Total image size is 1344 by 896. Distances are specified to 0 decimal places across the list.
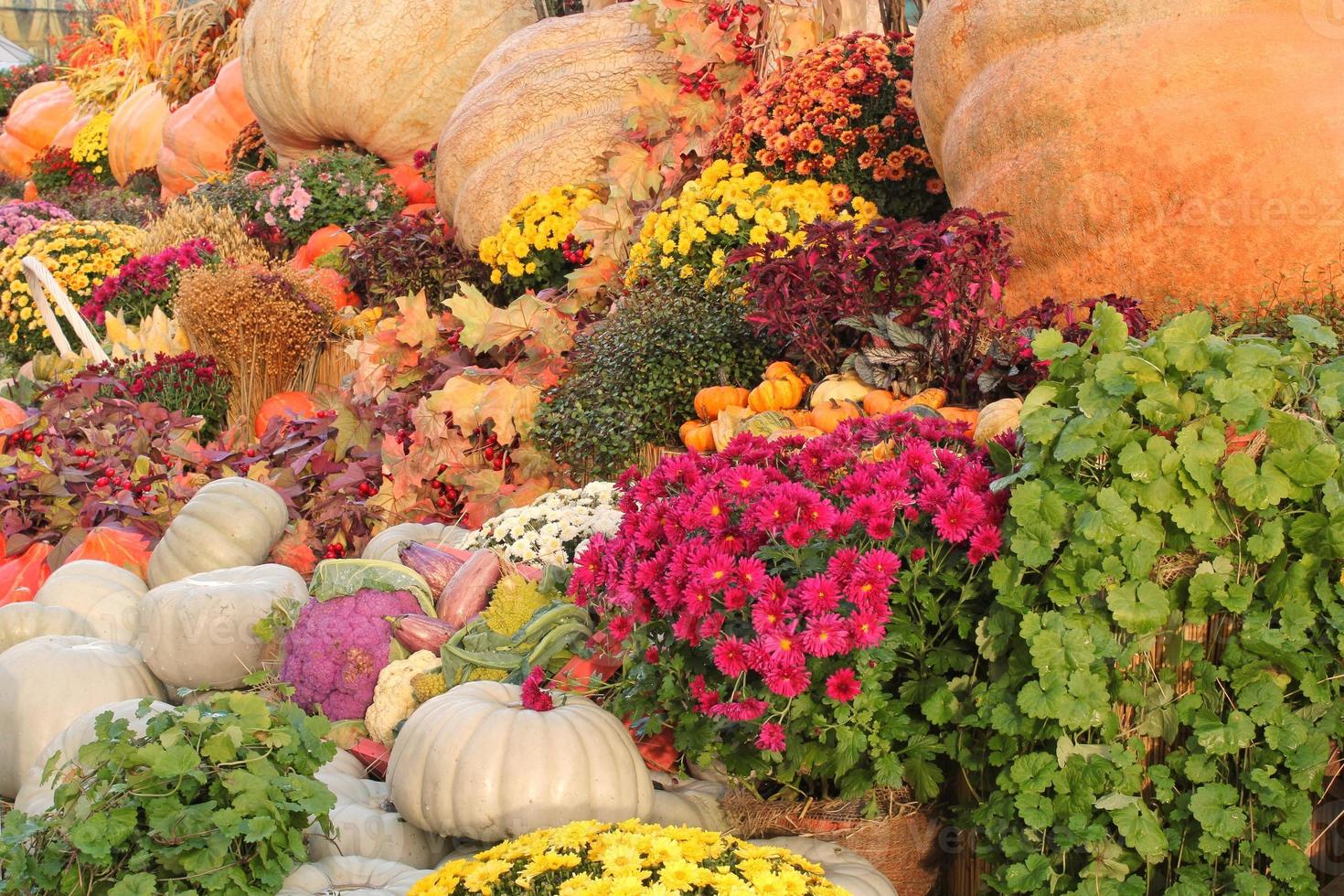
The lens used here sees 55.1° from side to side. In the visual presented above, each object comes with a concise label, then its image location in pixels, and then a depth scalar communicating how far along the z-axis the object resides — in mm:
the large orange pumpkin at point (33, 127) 18422
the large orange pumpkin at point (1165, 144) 3629
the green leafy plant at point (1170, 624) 2178
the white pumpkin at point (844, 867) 2363
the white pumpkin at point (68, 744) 2801
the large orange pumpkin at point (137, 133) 14492
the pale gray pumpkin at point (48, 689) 3230
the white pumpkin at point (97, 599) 3994
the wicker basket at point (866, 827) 2514
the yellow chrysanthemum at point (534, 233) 6238
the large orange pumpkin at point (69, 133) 16484
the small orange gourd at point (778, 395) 4059
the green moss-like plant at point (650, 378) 4434
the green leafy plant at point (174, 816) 2242
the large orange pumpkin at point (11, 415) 6062
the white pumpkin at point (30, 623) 3799
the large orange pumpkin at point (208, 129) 11875
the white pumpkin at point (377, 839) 2650
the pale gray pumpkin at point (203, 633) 3465
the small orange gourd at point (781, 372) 4141
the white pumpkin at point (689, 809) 2652
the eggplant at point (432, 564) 3793
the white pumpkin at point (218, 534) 4121
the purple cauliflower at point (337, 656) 3359
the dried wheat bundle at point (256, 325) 6730
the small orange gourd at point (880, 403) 3693
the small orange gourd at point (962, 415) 3480
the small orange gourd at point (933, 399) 3621
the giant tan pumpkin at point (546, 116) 6648
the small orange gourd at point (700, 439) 4051
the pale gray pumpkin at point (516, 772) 2520
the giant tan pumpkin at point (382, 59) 8883
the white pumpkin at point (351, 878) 2404
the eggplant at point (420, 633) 3387
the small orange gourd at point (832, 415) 3650
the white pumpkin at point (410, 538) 4094
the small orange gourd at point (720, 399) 4168
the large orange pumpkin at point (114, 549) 4480
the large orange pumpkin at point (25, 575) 4602
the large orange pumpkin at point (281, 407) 6566
